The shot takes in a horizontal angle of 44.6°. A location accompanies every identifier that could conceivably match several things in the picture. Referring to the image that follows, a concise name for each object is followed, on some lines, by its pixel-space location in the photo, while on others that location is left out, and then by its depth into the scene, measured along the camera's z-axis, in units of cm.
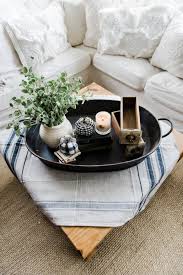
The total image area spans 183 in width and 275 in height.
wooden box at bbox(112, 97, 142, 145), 100
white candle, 107
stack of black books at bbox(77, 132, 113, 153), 109
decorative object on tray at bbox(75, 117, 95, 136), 107
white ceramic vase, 103
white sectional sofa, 162
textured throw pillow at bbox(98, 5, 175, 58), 175
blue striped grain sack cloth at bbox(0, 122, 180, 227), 94
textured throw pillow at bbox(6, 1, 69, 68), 171
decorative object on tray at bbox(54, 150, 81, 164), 103
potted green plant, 91
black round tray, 102
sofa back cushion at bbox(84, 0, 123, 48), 193
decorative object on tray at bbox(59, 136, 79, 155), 101
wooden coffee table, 85
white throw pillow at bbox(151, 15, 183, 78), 159
